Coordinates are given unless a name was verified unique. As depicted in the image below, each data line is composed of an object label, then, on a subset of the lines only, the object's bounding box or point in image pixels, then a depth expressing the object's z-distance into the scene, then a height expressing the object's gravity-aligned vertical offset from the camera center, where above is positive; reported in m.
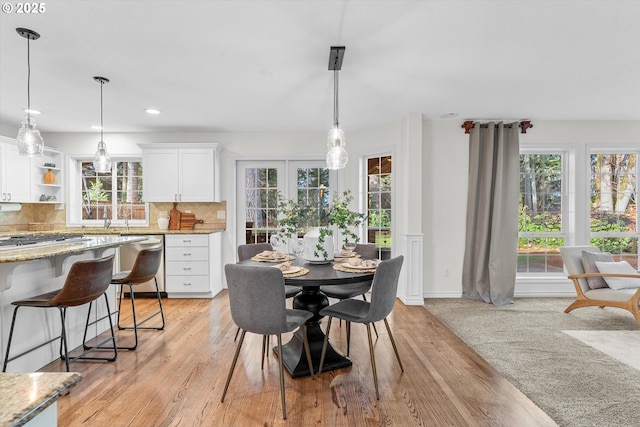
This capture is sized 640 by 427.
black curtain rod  4.51 +1.20
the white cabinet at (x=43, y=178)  4.80 +0.52
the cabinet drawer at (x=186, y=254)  4.58 -0.55
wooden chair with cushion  3.43 -0.77
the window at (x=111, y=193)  5.26 +0.32
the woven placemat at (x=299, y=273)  2.24 -0.40
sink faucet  4.98 -0.10
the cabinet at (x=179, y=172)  4.86 +0.60
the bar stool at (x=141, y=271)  3.03 -0.54
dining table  2.26 -0.74
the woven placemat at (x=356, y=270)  2.36 -0.40
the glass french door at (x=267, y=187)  5.27 +0.42
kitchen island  2.25 -0.57
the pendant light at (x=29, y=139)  2.46 +0.54
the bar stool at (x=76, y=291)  2.24 -0.54
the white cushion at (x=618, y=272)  3.57 -0.63
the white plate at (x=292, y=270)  2.29 -0.39
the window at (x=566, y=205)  4.73 +0.12
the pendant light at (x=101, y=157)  3.16 +0.54
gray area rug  2.09 -1.18
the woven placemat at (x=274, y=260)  2.77 -0.38
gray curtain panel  4.40 +0.05
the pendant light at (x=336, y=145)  2.87 +0.59
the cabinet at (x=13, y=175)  4.33 +0.52
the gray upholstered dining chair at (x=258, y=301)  2.01 -0.54
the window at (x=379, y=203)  4.89 +0.15
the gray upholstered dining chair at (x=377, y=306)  2.19 -0.63
